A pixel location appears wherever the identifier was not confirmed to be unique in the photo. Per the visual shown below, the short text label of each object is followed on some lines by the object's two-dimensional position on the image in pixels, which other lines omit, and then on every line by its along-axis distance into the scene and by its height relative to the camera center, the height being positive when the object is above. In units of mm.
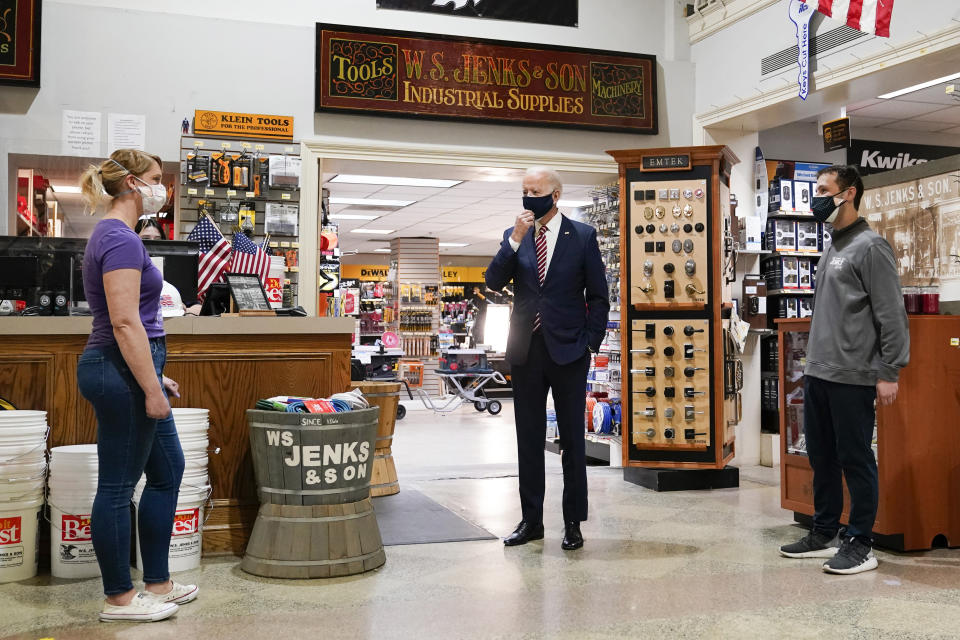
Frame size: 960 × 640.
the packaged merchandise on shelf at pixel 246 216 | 6074 +861
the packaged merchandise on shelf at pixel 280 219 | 6117 +846
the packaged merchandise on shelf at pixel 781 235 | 7059 +820
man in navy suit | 3846 +39
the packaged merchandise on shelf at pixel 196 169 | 5930 +1168
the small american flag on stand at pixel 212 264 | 4312 +377
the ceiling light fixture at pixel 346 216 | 14705 +2090
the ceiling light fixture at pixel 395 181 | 10926 +2005
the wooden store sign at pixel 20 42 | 5617 +1935
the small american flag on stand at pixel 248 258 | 4543 +424
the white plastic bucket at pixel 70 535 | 3326 -749
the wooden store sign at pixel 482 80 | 6270 +1936
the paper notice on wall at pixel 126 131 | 5793 +1400
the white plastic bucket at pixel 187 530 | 3371 -750
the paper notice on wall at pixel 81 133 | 5719 +1366
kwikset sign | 8422 +1779
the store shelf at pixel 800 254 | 7066 +668
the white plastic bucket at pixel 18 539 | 3275 -756
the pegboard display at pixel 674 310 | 5531 +171
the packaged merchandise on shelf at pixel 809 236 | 7152 +820
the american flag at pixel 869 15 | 4977 +1837
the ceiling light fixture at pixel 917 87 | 7300 +2097
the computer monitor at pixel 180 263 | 4047 +361
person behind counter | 3729 +154
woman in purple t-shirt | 2652 -143
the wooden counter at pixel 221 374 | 3539 -147
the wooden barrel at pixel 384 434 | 5336 -599
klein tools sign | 5980 +1495
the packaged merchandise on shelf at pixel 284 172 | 6113 +1179
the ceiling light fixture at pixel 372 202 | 12945 +2059
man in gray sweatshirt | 3447 -61
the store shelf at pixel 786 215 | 7047 +980
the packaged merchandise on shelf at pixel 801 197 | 7113 +1133
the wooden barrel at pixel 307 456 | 3295 -450
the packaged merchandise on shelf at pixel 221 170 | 5996 +1173
